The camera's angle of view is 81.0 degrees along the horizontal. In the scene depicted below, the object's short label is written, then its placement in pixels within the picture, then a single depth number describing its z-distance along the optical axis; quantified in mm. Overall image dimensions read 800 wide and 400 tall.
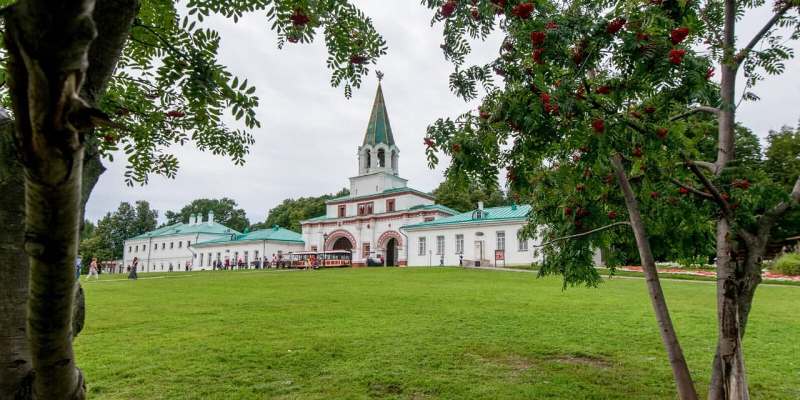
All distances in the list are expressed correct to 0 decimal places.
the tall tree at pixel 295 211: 68062
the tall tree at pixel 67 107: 893
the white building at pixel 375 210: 46812
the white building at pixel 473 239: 38719
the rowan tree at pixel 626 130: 3428
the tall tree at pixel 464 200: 55938
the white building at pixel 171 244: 69688
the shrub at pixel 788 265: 24812
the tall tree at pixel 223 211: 88812
